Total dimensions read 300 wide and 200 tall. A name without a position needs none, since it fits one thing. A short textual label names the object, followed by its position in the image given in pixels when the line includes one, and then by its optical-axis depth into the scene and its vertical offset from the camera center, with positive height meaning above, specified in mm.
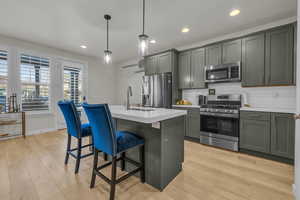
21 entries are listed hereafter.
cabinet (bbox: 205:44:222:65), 3158 +1115
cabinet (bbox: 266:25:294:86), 2350 +810
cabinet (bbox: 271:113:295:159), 2184 -623
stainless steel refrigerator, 3820 +256
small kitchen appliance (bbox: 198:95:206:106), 3518 -6
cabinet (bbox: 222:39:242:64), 2889 +1096
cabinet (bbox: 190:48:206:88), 3436 +844
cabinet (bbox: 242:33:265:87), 2635 +812
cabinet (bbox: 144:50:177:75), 3791 +1135
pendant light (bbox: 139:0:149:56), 1916 +854
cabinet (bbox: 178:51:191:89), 3704 +874
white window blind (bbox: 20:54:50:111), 3735 +477
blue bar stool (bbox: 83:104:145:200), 1330 -471
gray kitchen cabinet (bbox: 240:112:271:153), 2400 -629
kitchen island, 1524 -587
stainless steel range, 2734 -517
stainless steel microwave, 2916 +627
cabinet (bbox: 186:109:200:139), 3248 -641
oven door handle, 2701 -358
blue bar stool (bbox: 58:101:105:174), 1878 -386
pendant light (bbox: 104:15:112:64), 2508 +866
